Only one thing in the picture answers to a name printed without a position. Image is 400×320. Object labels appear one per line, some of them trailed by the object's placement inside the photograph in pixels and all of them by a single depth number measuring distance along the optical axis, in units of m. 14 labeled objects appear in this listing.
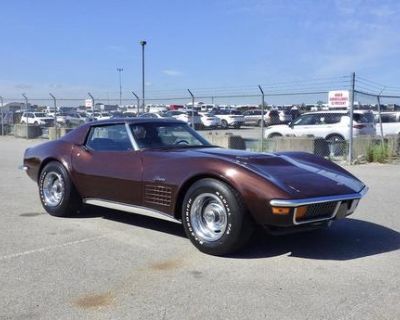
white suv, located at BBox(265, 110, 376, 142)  18.84
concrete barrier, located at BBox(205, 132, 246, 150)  16.75
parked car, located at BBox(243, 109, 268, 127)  46.56
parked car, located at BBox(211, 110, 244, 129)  43.59
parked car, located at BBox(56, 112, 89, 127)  38.19
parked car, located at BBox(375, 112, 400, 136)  22.20
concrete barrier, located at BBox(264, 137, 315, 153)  15.64
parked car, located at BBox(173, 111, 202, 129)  36.77
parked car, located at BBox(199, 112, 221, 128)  39.44
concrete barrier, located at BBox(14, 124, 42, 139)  26.86
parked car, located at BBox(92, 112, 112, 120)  36.75
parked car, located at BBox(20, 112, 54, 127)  40.88
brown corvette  5.19
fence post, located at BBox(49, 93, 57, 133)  24.52
